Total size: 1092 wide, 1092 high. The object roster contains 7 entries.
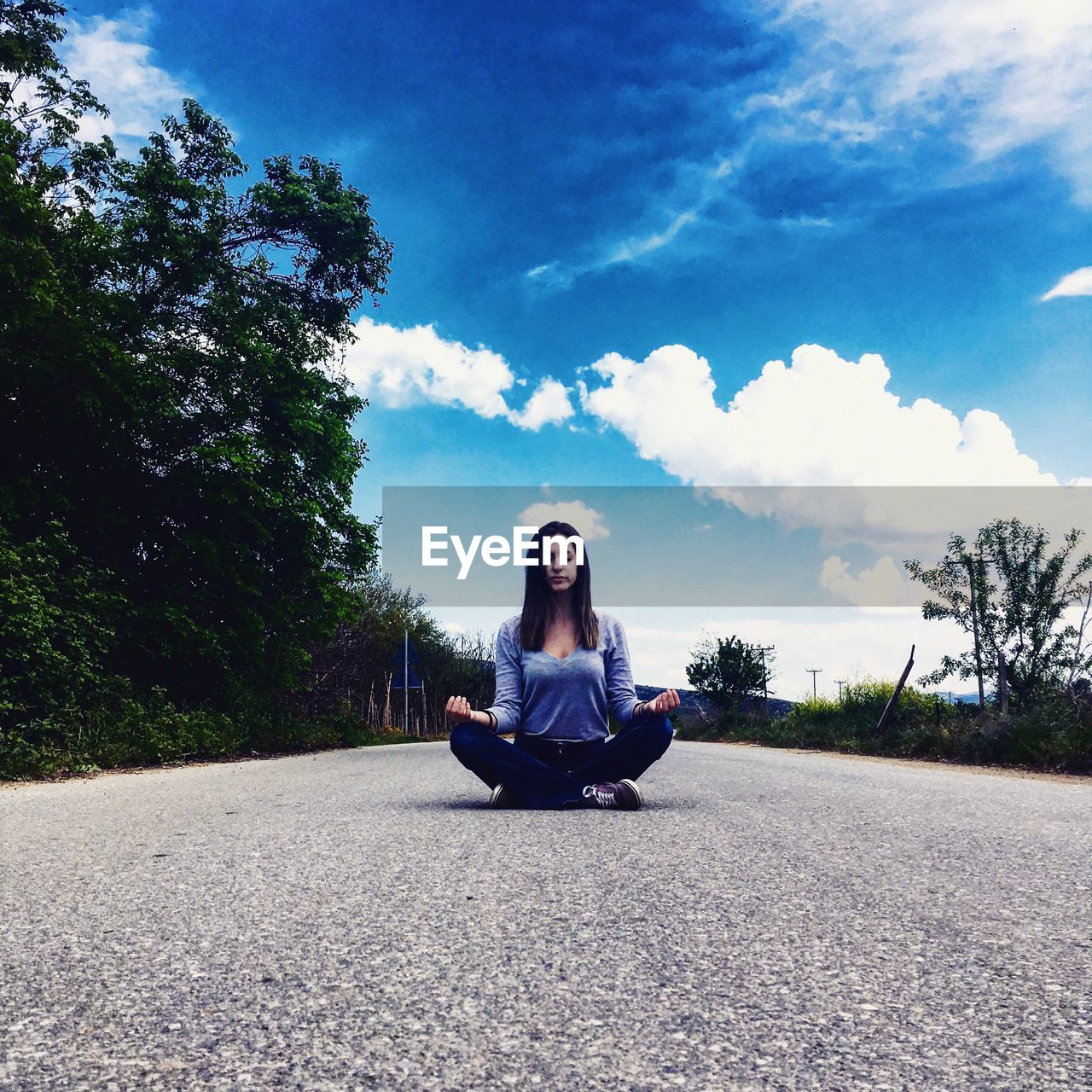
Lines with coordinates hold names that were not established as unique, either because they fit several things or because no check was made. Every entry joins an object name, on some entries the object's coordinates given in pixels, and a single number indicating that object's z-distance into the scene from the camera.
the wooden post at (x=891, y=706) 21.00
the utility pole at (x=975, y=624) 24.55
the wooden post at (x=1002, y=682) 24.11
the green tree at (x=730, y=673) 41.91
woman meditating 5.11
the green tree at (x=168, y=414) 10.81
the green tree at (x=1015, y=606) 24.84
